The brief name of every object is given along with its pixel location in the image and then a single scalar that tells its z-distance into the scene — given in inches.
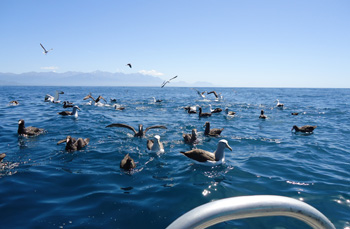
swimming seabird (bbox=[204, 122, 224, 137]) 545.5
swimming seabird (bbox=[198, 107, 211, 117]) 886.4
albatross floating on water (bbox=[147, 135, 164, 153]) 396.5
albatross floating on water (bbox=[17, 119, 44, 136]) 494.3
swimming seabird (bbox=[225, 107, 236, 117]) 910.6
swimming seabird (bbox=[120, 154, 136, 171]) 322.0
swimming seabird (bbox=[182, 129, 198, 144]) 475.3
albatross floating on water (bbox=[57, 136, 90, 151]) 393.4
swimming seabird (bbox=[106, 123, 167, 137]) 527.8
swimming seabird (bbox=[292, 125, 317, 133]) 605.3
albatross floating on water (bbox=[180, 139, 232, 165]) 344.2
